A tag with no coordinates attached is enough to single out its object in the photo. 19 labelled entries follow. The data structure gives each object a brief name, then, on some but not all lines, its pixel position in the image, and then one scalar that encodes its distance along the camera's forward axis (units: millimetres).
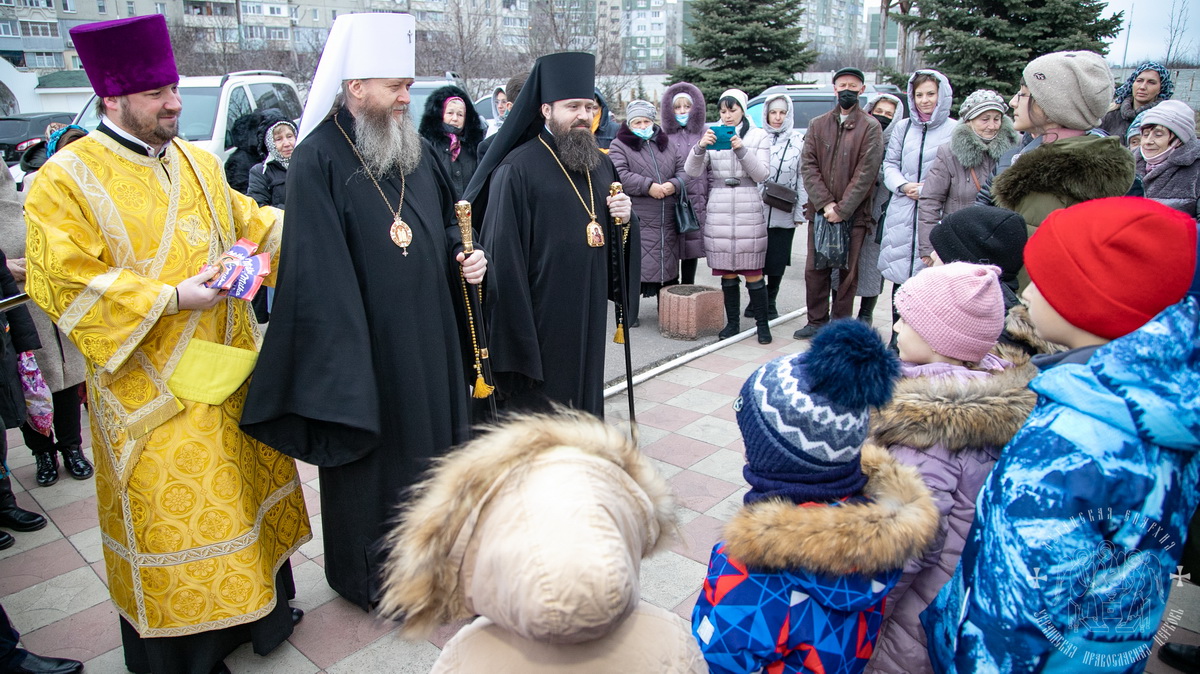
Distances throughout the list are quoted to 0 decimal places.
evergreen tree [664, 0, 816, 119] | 21641
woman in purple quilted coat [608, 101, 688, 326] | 7078
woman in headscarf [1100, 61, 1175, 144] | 6805
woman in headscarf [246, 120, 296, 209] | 6434
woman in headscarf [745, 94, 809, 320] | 7031
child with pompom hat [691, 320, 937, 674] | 1593
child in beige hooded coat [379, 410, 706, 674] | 979
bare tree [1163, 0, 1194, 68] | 22261
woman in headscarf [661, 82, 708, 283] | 7398
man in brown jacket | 6387
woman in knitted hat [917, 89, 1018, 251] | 5559
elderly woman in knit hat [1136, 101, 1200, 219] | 5223
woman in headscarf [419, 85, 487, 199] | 6691
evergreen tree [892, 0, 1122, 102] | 17125
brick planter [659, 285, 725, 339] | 6980
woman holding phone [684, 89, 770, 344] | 6820
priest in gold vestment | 2414
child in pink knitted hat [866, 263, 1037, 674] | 1917
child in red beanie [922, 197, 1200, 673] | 1393
